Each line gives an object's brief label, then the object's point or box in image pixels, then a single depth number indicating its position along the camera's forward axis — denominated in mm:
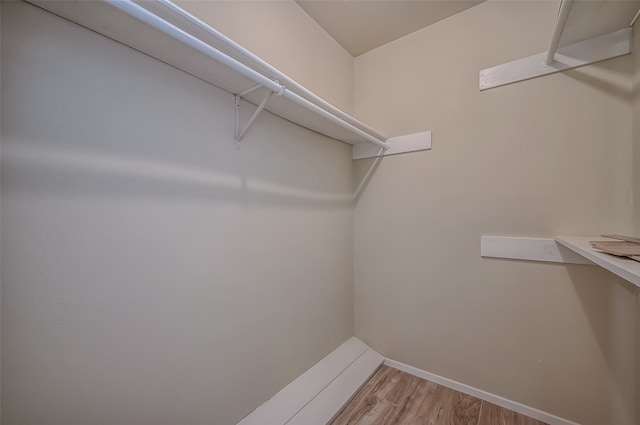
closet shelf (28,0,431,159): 682
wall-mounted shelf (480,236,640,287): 979
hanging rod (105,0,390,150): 615
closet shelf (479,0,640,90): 996
